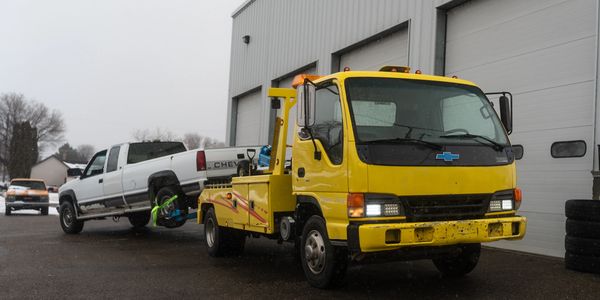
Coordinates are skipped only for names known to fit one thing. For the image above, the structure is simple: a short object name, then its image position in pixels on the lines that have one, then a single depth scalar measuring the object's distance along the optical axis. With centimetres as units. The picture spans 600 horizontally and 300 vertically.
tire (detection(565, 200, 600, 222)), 700
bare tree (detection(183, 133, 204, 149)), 7742
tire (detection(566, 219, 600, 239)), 699
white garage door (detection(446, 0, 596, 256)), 847
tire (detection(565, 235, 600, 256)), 700
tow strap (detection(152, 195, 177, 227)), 968
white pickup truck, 943
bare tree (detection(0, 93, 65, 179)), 8331
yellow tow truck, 530
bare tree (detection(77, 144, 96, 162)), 13452
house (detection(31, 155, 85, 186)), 10444
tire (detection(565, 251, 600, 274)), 700
